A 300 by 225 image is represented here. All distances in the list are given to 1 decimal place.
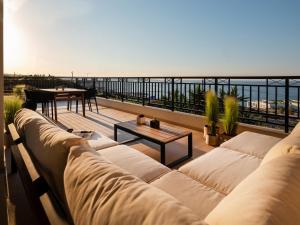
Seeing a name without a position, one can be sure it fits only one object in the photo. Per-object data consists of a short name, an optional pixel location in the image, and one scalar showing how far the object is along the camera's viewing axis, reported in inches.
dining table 210.8
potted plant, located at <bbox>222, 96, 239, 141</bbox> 131.4
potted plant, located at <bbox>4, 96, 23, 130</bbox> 119.0
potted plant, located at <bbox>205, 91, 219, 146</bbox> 138.6
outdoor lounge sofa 22.5
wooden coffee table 102.4
